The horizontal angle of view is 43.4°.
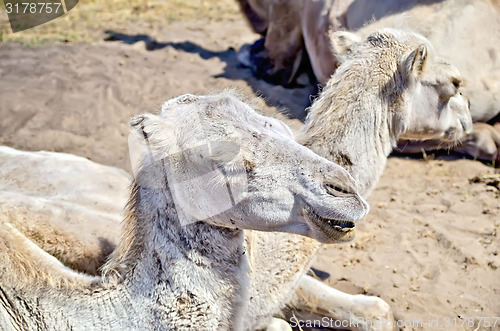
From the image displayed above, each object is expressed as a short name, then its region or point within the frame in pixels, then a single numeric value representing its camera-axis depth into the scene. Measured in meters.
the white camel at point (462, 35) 6.16
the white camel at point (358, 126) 3.55
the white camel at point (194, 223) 2.45
